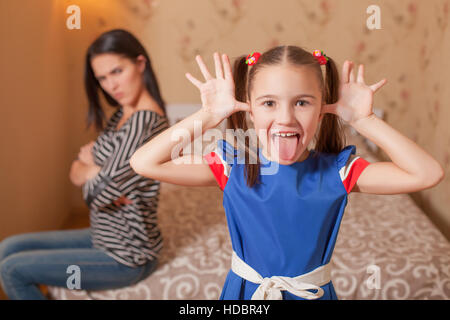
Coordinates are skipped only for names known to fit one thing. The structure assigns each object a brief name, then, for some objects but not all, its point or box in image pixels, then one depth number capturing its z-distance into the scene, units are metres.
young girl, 0.68
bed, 1.39
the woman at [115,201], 1.30
